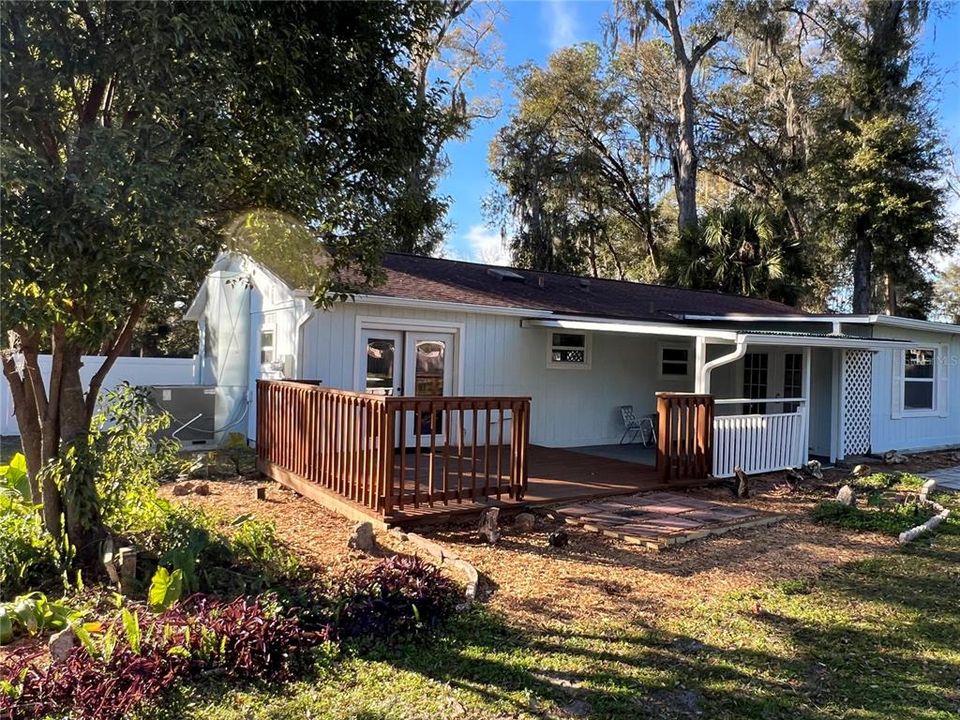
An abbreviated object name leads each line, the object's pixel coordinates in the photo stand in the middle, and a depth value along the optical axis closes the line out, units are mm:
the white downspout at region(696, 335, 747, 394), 8680
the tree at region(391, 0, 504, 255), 6512
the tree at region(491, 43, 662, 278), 26719
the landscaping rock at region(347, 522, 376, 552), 5664
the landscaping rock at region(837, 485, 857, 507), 7938
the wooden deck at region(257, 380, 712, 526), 6316
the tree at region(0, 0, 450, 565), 3775
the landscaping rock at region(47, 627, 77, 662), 3500
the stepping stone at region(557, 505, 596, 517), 7050
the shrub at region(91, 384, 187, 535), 5176
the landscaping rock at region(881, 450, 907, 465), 11977
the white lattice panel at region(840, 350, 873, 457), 11852
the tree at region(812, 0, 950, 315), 21406
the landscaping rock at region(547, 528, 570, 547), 6125
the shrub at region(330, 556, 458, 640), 4090
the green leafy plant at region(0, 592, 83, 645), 3986
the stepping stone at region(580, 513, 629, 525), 6832
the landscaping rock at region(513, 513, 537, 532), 6605
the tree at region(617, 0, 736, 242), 23781
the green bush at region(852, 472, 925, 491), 9398
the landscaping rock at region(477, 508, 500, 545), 6156
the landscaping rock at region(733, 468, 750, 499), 8562
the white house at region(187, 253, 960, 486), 9805
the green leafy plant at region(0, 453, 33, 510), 5898
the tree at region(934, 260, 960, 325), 41844
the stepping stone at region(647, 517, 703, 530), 6801
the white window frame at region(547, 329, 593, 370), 11984
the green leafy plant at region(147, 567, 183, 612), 4176
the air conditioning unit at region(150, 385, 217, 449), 11745
